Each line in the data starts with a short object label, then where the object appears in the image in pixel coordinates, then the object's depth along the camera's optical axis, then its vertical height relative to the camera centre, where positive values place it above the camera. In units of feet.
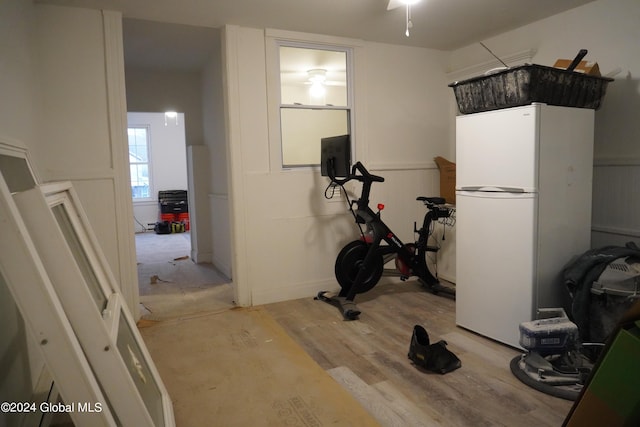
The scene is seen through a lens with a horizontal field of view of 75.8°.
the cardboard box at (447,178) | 14.21 -0.06
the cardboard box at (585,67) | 9.17 +2.42
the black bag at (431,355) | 7.92 -3.50
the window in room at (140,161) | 30.01 +1.58
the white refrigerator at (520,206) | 8.44 -0.69
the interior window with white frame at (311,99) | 12.80 +2.60
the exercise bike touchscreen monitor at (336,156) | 11.43 +0.65
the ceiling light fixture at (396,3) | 8.93 +3.93
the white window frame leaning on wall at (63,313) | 3.70 -1.25
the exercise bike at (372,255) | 11.82 -2.31
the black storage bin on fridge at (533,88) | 8.27 +1.82
